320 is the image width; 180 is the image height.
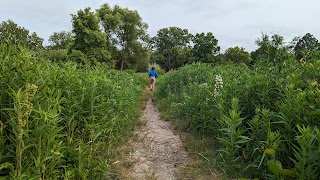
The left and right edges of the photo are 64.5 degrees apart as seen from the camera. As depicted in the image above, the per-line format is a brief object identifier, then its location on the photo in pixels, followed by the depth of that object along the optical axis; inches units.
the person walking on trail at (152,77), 670.9
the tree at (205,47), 2111.2
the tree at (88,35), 1163.3
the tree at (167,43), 2679.6
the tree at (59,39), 2723.9
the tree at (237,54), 2261.4
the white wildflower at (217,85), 225.2
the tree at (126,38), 1566.2
